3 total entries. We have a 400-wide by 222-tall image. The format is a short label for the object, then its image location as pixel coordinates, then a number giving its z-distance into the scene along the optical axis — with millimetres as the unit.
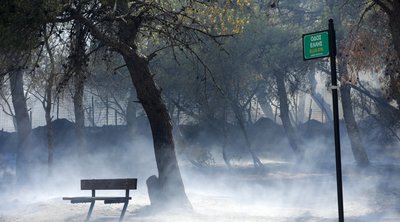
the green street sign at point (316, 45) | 15727
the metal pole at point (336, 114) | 15437
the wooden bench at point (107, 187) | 27203
